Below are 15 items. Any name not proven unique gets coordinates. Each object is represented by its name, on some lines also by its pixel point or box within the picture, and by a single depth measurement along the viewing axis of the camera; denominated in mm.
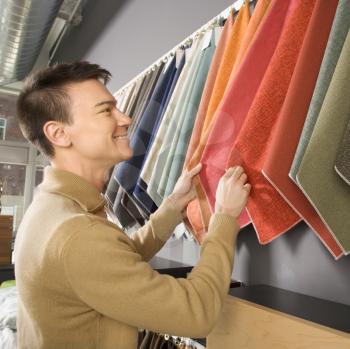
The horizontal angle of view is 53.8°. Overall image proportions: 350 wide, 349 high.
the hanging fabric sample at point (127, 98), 1713
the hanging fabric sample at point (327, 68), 647
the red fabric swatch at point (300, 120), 662
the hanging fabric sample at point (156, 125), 1263
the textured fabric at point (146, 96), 1461
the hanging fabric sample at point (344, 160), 563
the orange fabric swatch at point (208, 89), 1010
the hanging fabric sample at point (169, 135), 1147
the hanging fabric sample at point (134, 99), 1615
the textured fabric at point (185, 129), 1086
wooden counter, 550
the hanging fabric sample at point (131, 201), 1405
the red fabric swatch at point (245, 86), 810
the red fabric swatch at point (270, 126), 722
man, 603
